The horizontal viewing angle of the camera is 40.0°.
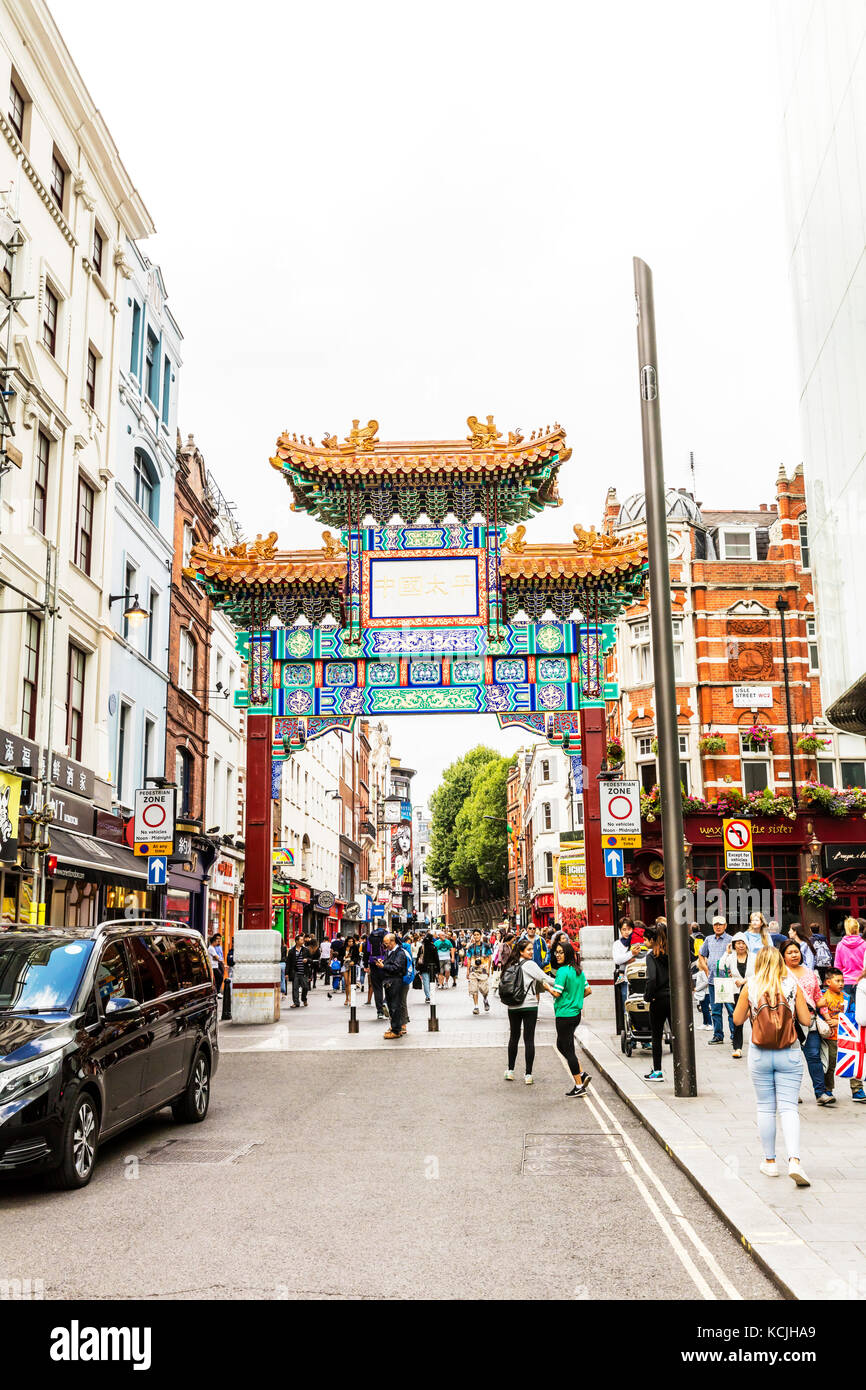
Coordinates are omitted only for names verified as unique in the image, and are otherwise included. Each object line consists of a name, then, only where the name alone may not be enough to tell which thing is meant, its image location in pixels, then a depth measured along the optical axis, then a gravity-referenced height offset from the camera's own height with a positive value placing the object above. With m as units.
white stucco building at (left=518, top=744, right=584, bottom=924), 65.25 +4.50
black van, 7.84 -1.02
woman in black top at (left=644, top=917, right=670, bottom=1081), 13.80 -1.14
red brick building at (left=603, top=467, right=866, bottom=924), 40.44 +7.00
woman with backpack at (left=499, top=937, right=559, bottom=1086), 13.91 -1.03
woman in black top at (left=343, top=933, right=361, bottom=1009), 29.31 -1.57
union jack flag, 10.84 -1.38
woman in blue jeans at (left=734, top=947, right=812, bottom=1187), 8.16 -1.06
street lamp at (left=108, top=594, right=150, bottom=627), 19.44 +4.63
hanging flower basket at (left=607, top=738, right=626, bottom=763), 36.22 +4.42
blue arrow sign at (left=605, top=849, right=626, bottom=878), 20.28 +0.58
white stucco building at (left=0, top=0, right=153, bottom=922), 19.89 +9.14
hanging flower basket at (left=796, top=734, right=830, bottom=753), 41.38 +5.21
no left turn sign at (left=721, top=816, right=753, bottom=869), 20.67 +0.89
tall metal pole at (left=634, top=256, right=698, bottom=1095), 12.29 +2.11
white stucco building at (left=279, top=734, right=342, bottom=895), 51.09 +4.15
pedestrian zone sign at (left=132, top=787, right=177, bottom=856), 17.56 +1.18
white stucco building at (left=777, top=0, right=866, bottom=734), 14.99 +7.72
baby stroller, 15.70 -1.45
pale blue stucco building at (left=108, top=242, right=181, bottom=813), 26.08 +8.85
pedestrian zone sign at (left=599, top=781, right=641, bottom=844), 19.36 +1.35
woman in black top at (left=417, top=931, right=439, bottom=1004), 28.42 -1.42
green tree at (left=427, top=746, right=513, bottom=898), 90.62 +5.64
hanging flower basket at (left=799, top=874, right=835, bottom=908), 39.28 +0.19
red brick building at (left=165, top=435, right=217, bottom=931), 31.17 +6.04
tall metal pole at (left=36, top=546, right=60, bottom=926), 18.14 +2.91
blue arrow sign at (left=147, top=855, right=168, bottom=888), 17.75 +0.47
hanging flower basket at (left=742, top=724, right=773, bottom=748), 41.59 +5.56
